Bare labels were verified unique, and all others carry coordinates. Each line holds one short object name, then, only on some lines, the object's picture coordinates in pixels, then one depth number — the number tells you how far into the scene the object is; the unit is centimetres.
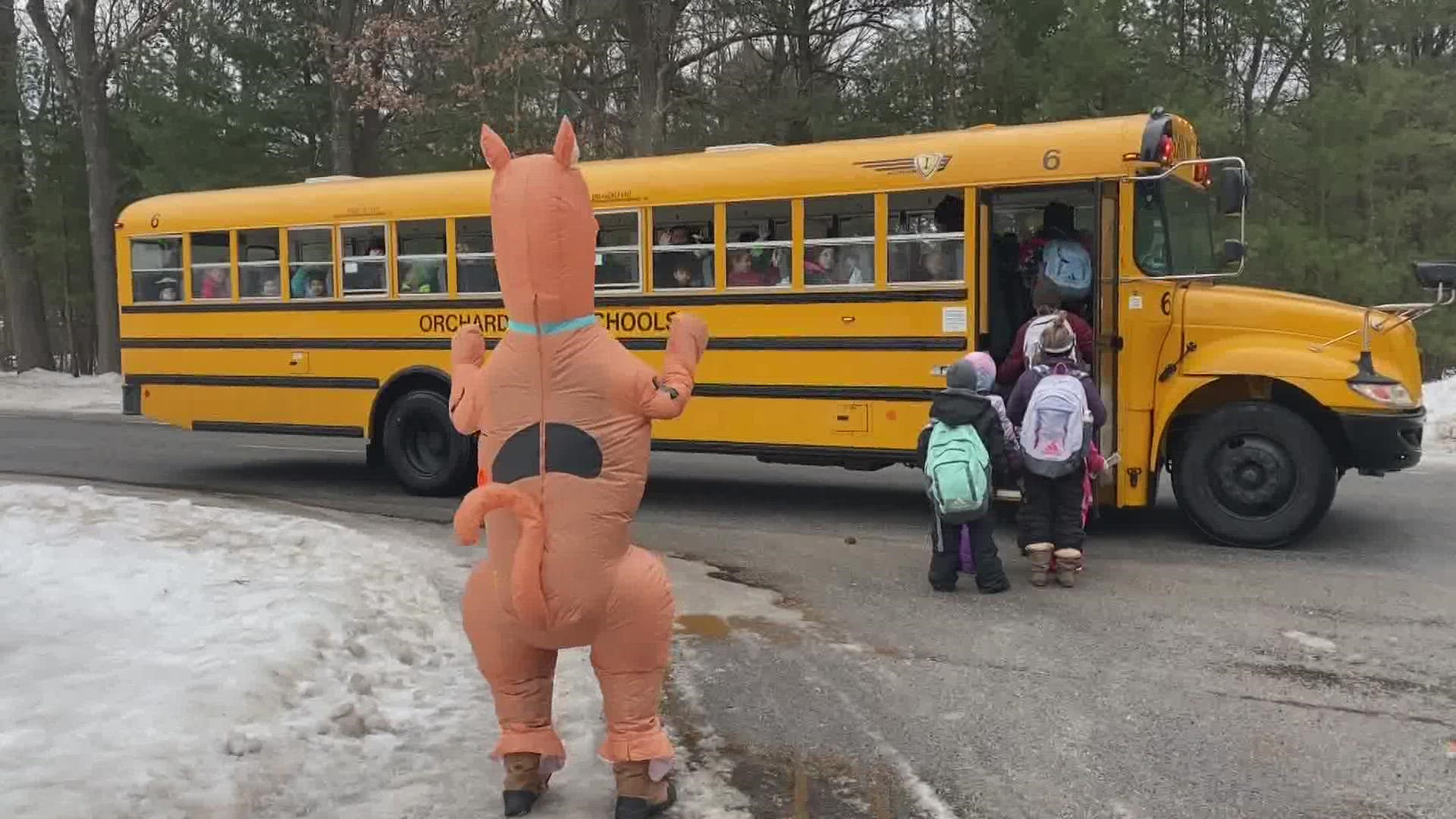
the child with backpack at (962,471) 618
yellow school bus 725
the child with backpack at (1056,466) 650
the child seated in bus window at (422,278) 949
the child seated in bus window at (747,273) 840
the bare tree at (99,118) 2447
